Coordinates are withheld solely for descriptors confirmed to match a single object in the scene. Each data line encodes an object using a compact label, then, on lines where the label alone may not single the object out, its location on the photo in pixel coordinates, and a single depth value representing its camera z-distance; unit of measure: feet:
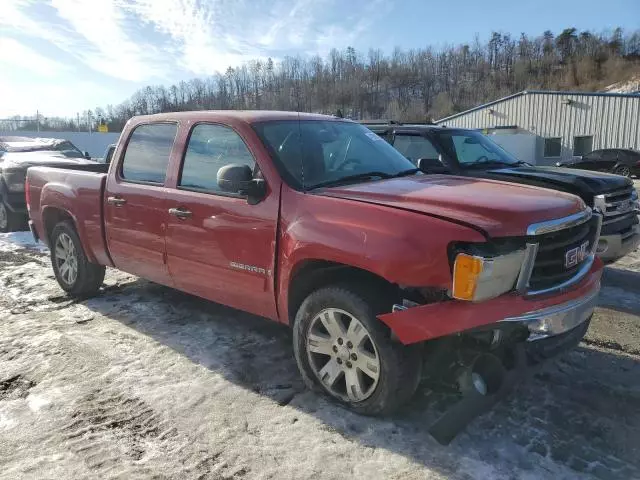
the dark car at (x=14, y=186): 32.50
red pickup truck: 9.25
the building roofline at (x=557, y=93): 104.32
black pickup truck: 19.17
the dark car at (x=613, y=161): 78.54
